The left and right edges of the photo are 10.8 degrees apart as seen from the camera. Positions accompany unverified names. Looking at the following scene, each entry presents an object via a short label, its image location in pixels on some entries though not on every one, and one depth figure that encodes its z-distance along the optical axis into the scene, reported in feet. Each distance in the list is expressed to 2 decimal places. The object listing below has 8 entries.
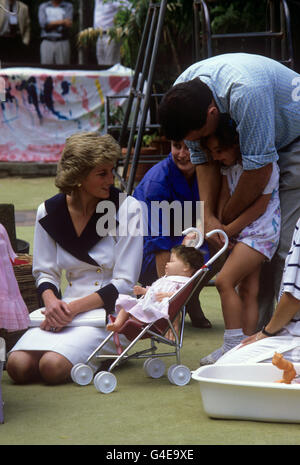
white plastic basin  18.46
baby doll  21.97
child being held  23.37
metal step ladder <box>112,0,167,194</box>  38.56
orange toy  18.92
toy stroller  21.86
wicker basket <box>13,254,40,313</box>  26.79
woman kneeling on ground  23.07
